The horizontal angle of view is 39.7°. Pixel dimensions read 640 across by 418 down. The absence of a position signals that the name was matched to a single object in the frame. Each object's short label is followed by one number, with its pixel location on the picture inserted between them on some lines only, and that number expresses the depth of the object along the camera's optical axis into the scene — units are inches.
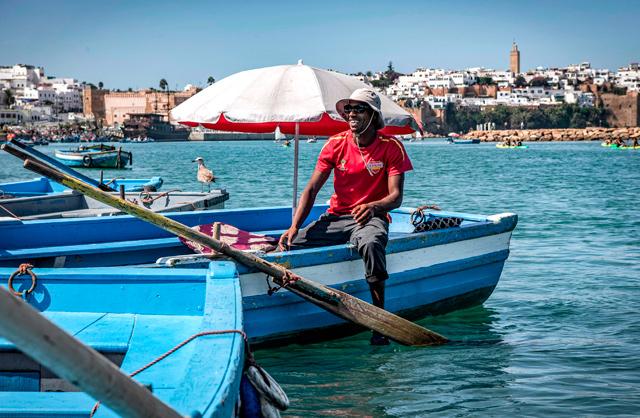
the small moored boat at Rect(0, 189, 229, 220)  422.0
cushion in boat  293.8
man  268.7
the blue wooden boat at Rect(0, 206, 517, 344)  267.0
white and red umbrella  289.3
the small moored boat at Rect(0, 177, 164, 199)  566.6
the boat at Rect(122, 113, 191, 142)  5861.2
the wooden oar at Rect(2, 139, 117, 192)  251.9
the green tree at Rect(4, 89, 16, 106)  7155.5
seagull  693.3
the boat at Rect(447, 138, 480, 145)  5108.3
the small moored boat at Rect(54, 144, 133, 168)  1798.7
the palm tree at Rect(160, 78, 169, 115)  7632.9
